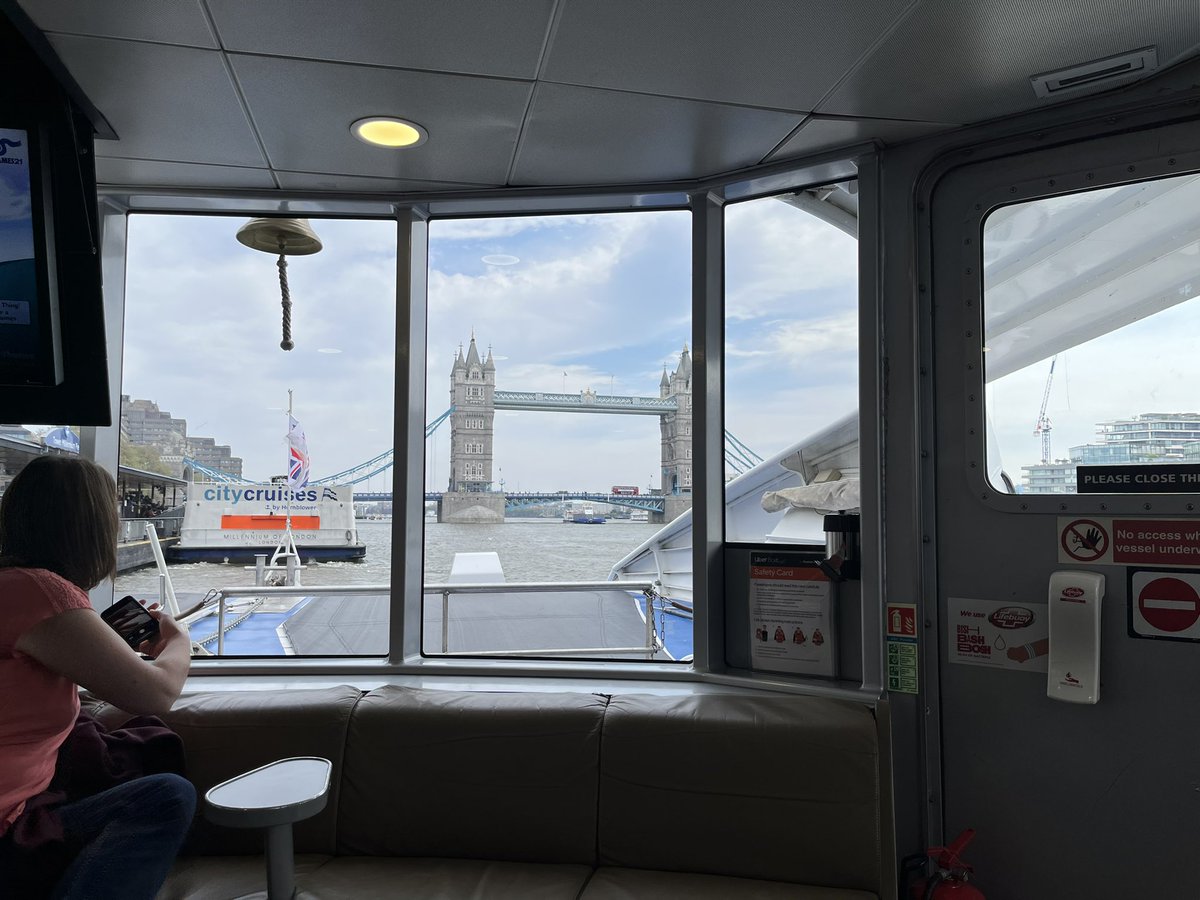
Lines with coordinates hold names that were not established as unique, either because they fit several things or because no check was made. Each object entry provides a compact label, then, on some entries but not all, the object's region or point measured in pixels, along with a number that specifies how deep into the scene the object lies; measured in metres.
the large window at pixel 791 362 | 2.73
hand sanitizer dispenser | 2.06
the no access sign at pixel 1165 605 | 2.01
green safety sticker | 2.38
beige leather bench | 2.02
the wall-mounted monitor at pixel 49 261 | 2.07
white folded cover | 2.67
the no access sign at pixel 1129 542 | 2.02
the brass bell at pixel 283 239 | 2.95
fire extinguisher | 2.07
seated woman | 1.61
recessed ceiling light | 2.30
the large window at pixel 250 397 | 3.11
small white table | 1.62
